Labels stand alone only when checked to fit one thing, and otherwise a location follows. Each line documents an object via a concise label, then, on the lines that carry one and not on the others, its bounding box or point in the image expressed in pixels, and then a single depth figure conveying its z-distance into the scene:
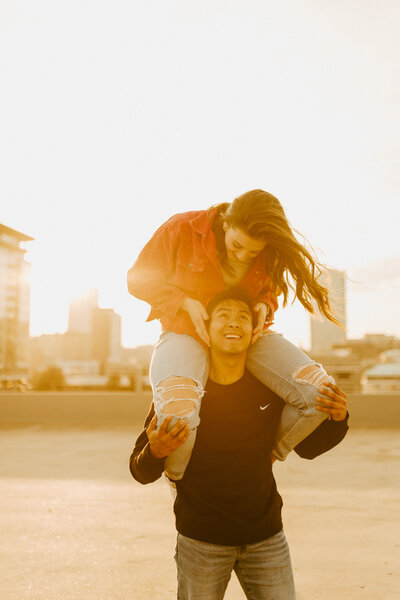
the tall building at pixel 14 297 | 113.25
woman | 1.89
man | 1.78
